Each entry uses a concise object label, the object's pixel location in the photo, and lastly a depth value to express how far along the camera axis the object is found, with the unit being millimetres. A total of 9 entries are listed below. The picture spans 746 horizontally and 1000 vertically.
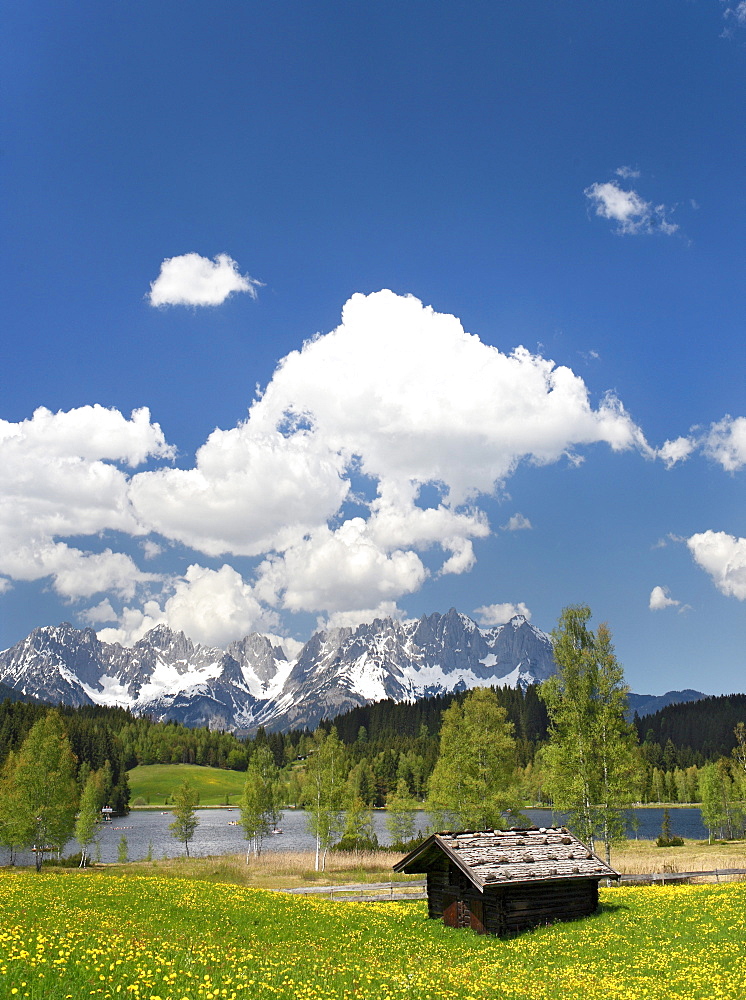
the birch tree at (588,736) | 47000
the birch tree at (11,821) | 65438
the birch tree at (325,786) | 72062
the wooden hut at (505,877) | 28781
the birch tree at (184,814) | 92375
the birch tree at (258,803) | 88562
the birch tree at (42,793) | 65688
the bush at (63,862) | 66075
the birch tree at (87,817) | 80250
